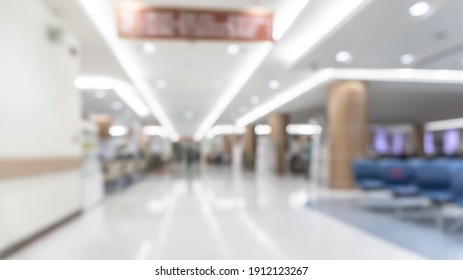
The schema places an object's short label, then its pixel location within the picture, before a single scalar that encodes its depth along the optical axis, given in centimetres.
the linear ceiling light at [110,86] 927
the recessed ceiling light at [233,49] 703
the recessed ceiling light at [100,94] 1020
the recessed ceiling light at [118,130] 1307
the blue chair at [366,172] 693
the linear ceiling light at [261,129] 2278
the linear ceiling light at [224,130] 2665
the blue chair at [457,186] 455
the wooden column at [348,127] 930
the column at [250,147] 2252
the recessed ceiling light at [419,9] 432
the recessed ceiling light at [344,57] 671
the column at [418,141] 939
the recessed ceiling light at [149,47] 701
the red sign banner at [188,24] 405
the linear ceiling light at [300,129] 2356
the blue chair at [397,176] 646
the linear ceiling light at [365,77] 410
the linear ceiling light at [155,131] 2155
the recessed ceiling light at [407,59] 616
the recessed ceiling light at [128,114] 1508
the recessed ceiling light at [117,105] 1275
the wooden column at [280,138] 1656
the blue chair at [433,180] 529
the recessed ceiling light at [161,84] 1067
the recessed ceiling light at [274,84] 1003
